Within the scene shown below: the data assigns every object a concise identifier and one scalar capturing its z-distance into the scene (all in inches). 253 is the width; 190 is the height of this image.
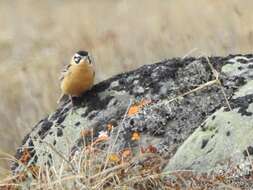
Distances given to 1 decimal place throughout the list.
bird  434.0
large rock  325.1
